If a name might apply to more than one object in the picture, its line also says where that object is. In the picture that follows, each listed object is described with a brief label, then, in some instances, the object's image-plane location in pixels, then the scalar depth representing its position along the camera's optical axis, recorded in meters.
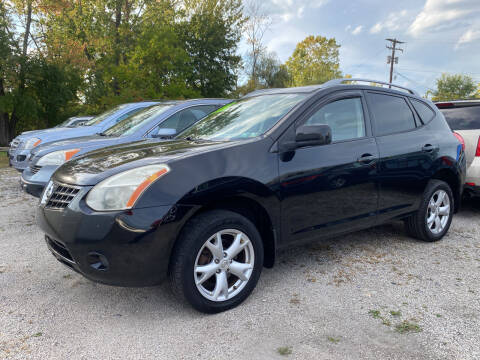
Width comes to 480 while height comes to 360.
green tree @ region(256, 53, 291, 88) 38.72
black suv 2.46
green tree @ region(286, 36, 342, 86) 46.91
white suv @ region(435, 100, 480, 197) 5.29
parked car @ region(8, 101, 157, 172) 7.11
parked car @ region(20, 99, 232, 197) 4.89
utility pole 46.59
